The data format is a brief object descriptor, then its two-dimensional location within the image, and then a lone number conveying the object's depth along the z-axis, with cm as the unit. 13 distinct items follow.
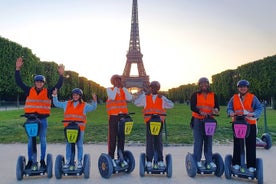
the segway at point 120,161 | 655
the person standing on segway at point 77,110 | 665
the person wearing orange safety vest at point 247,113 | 630
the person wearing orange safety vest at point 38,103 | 657
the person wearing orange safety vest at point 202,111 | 661
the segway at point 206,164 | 640
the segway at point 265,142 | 1096
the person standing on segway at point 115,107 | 684
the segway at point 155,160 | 655
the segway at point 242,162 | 607
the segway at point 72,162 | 640
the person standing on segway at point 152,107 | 673
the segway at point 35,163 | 629
